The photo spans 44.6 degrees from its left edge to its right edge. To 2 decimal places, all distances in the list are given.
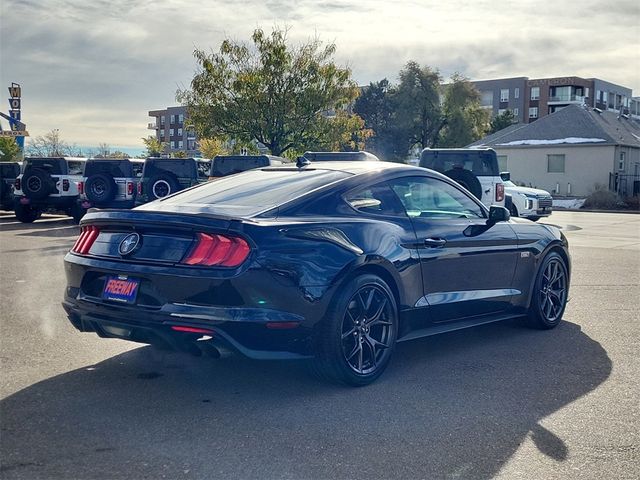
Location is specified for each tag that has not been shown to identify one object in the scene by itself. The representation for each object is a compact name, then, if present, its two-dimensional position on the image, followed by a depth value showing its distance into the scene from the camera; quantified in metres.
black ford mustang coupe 4.75
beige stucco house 44.16
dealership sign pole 40.41
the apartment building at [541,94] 96.56
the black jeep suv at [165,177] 19.89
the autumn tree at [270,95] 31.53
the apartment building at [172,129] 122.38
